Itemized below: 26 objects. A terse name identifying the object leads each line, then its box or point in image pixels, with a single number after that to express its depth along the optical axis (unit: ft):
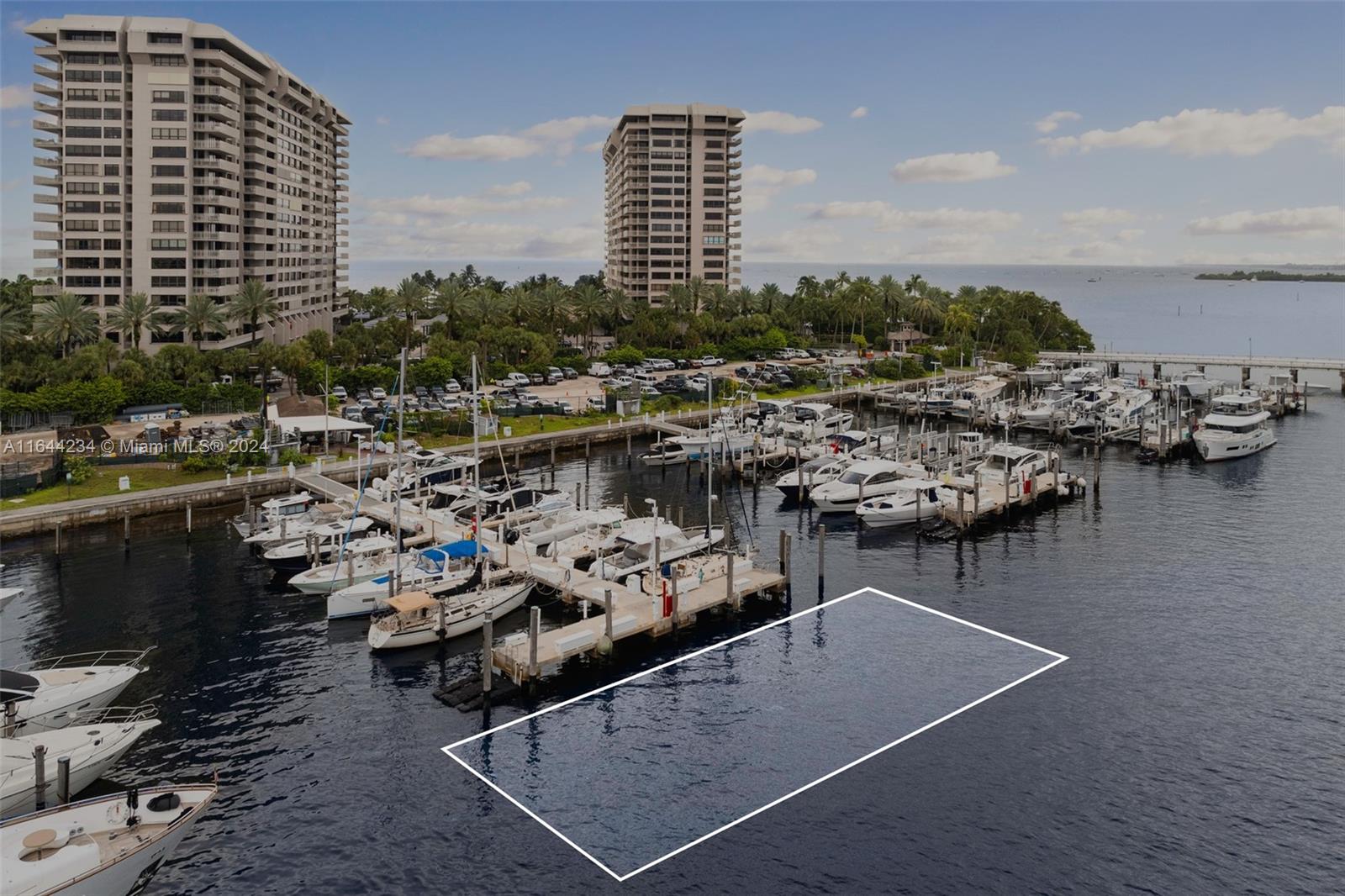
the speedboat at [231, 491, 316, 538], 203.31
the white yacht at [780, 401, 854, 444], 311.27
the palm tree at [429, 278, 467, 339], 450.30
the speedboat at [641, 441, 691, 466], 293.02
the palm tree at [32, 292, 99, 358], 332.80
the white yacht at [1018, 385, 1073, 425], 350.64
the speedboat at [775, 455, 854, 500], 248.73
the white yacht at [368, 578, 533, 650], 148.15
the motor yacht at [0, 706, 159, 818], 101.71
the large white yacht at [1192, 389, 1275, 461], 305.32
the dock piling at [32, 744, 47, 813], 101.90
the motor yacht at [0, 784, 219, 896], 84.07
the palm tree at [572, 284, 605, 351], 497.87
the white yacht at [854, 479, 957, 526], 221.25
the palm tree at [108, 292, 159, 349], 370.94
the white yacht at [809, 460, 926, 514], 234.99
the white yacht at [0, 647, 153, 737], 116.37
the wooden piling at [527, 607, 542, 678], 132.98
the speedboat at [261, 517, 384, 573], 182.60
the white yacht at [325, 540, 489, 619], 161.79
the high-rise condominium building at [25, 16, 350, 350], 417.69
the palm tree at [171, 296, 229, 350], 390.42
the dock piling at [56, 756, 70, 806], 101.60
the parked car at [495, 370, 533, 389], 409.28
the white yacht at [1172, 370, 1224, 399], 419.54
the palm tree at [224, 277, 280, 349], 401.08
